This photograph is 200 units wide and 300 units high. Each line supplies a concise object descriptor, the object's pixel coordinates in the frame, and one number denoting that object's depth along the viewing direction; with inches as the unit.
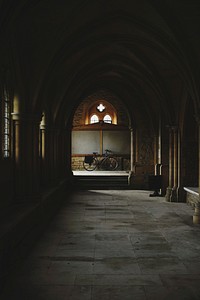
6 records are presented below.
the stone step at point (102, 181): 571.5
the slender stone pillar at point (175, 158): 444.1
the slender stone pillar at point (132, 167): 579.5
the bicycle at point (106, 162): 752.3
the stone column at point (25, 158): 269.4
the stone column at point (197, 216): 303.4
